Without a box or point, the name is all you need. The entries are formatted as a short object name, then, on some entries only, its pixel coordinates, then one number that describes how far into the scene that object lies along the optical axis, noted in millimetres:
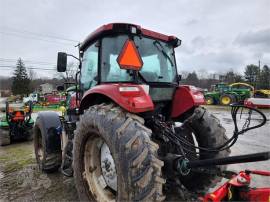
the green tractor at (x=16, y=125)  6801
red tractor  2012
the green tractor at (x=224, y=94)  21483
